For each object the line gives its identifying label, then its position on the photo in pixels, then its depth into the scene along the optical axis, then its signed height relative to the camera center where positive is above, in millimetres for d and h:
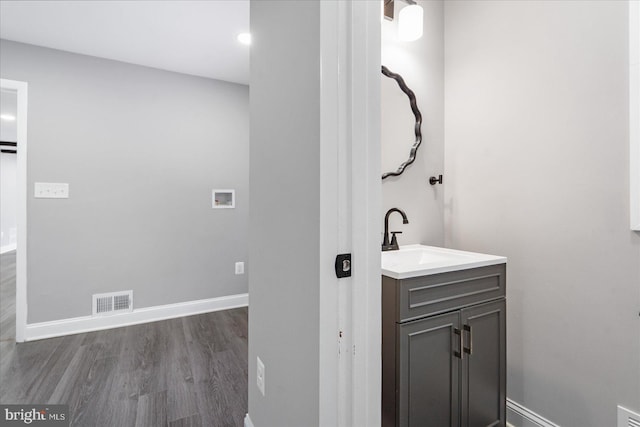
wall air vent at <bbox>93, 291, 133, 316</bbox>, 2672 -839
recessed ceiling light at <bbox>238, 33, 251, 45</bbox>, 2334 +1367
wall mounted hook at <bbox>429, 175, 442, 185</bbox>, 1852 +189
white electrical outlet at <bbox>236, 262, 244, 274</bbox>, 3297 -628
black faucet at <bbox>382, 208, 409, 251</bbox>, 1619 -140
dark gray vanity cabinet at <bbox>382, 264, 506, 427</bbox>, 1125 -569
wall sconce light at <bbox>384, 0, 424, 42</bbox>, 1596 +1015
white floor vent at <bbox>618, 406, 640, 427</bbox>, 1175 -826
